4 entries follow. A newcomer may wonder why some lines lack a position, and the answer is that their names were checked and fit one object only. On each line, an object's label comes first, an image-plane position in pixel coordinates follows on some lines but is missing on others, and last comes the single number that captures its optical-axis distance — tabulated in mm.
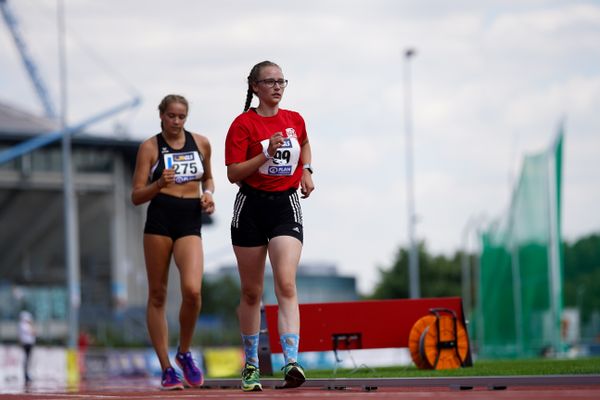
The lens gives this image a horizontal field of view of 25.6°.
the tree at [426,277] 95938
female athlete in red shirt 8867
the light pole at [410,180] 52188
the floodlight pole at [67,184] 41562
